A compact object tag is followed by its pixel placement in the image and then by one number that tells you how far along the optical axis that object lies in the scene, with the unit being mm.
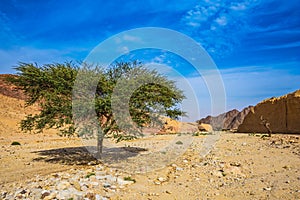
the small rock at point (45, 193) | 7422
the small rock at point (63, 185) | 8066
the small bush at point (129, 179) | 9328
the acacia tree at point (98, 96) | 12047
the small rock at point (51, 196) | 7317
